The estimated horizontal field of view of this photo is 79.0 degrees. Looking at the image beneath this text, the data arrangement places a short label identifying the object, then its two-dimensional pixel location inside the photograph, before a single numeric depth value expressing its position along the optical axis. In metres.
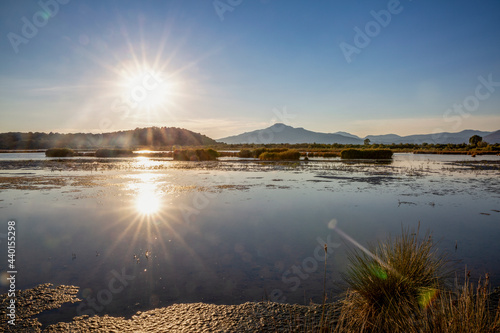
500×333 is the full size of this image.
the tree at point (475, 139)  113.81
